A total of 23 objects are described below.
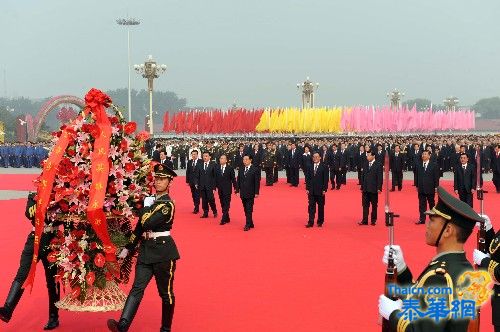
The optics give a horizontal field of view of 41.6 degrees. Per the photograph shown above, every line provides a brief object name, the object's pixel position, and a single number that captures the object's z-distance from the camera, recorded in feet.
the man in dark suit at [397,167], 69.58
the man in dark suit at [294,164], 77.41
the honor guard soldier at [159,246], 19.99
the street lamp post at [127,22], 227.51
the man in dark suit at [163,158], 54.60
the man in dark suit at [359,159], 67.46
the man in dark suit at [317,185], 44.83
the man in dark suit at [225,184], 46.97
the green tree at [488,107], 549.54
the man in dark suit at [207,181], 49.06
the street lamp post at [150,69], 153.69
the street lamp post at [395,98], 257.34
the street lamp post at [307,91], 201.98
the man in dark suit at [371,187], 45.52
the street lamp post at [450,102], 306.35
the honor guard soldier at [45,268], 21.67
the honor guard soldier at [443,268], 10.28
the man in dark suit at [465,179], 48.32
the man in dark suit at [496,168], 67.31
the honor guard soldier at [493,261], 15.28
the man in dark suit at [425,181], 45.42
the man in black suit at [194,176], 50.37
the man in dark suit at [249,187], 43.75
